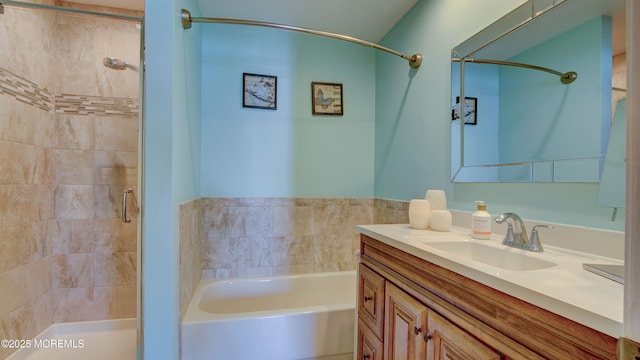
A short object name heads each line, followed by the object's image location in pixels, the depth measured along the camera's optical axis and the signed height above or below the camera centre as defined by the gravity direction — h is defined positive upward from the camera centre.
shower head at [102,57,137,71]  2.17 +0.87
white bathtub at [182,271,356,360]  1.52 -0.88
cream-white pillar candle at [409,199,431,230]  1.48 -0.18
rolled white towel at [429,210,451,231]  1.41 -0.21
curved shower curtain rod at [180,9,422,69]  1.50 +0.87
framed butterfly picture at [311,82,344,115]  2.40 +0.69
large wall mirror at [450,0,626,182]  0.96 +0.36
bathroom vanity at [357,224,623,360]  0.53 -0.31
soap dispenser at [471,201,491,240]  1.20 -0.19
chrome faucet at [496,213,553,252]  1.02 -0.21
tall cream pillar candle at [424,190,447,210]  1.51 -0.11
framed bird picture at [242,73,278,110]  2.26 +0.70
